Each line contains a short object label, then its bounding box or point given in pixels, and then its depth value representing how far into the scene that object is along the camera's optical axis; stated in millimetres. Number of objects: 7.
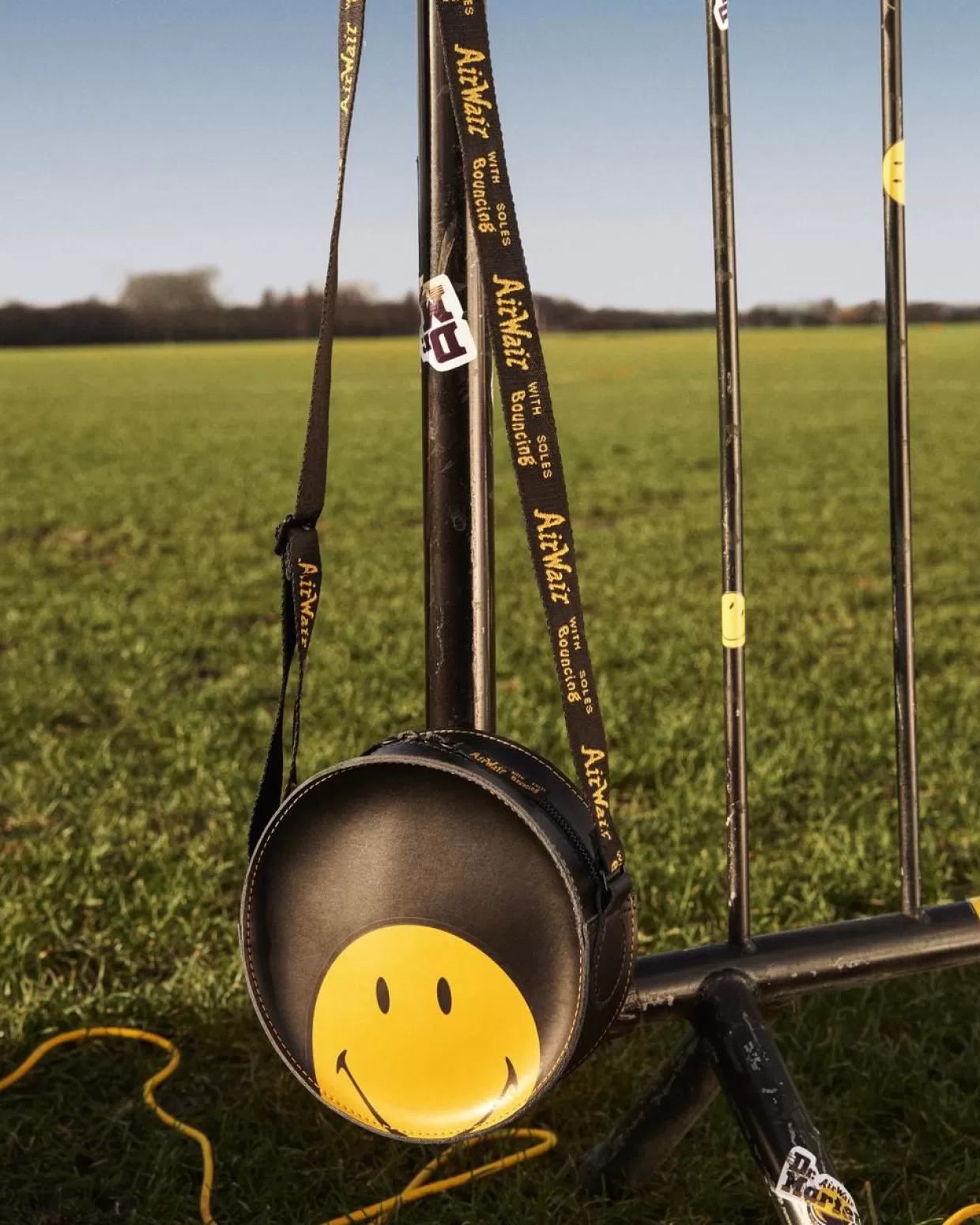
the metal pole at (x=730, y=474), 1464
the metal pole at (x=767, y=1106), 1351
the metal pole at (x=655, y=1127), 1626
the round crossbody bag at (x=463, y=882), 1265
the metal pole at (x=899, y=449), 1485
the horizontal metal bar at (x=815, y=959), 1538
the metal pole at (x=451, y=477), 1377
